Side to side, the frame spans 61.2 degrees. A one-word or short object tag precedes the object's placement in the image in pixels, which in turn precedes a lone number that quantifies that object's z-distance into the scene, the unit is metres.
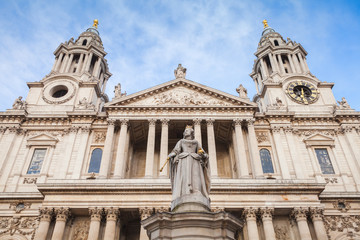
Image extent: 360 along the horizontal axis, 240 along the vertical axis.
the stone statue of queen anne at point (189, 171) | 8.27
